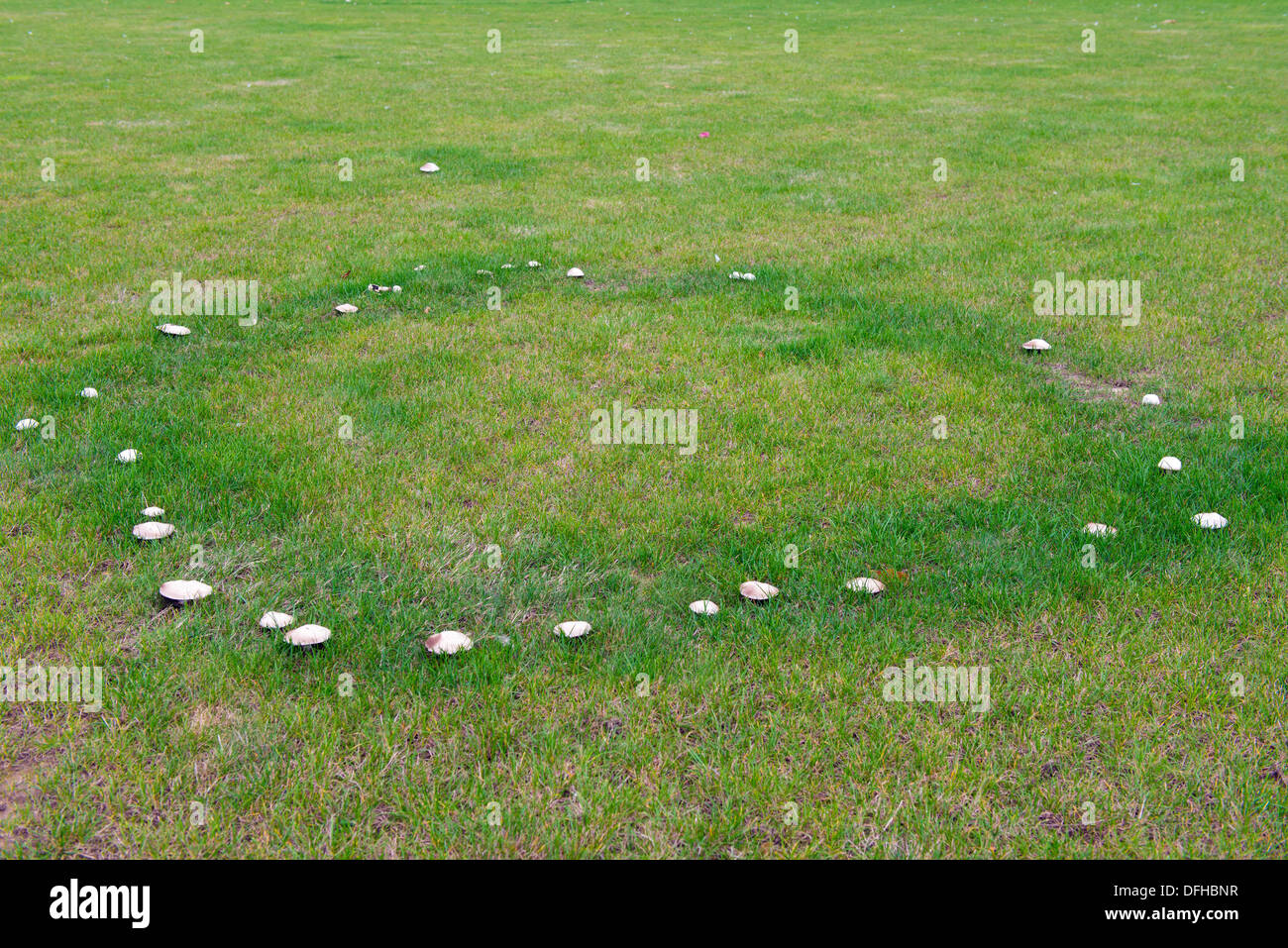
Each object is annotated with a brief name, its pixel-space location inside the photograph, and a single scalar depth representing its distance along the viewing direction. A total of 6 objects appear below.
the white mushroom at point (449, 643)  3.25
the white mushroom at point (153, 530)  3.85
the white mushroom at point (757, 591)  3.55
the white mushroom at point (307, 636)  3.24
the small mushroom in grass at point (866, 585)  3.63
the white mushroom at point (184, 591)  3.46
